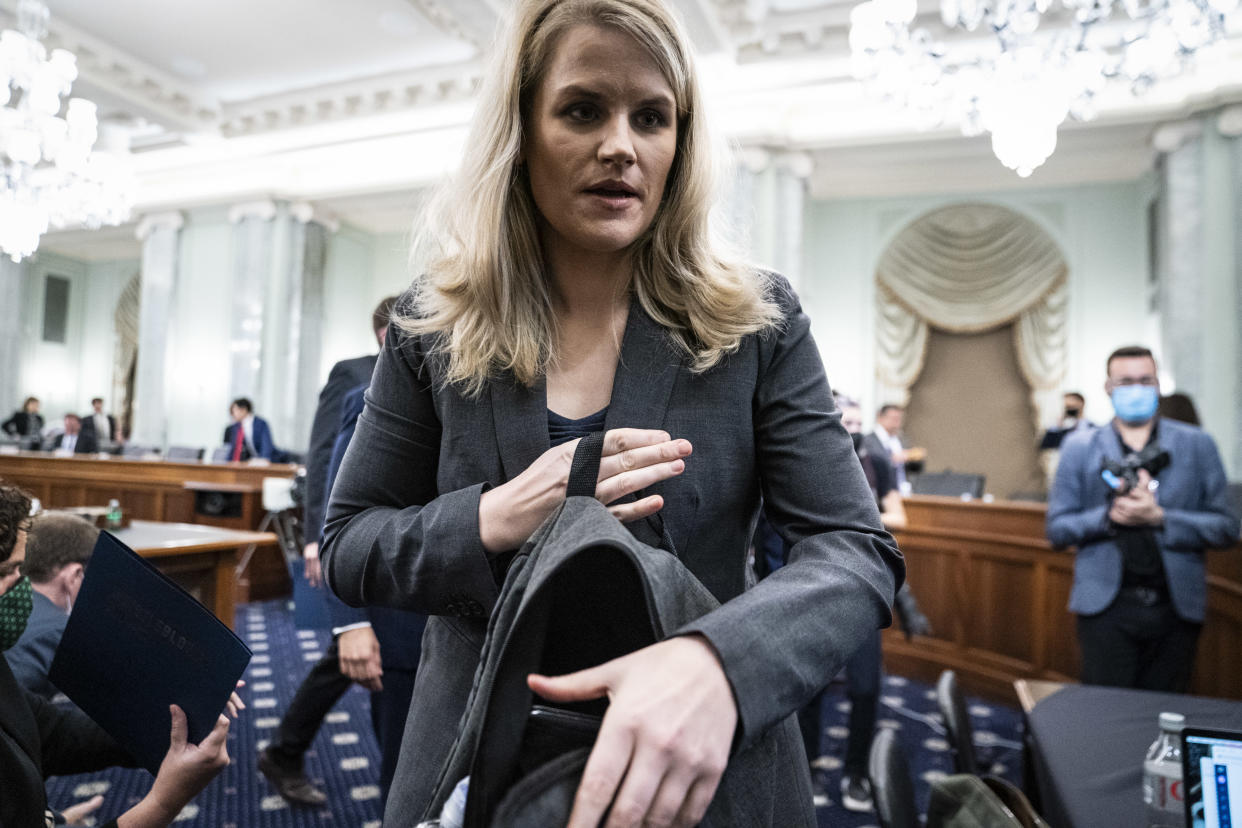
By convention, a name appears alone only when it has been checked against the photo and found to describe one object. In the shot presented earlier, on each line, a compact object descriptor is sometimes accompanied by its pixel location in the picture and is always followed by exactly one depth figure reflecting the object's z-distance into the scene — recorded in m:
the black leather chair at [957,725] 2.00
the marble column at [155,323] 11.25
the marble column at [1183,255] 6.88
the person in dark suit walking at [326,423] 2.75
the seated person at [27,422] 11.88
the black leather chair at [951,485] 6.52
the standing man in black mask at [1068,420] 7.22
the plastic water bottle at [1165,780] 1.43
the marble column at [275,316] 10.59
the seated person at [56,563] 2.34
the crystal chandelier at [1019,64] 4.32
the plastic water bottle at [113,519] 3.96
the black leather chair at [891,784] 1.28
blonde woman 0.73
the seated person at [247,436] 9.12
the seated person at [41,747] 1.32
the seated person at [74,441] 9.81
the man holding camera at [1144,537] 2.87
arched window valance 9.65
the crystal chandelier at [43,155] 6.09
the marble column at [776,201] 8.10
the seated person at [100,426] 10.47
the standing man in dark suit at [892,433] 6.12
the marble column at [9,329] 11.60
